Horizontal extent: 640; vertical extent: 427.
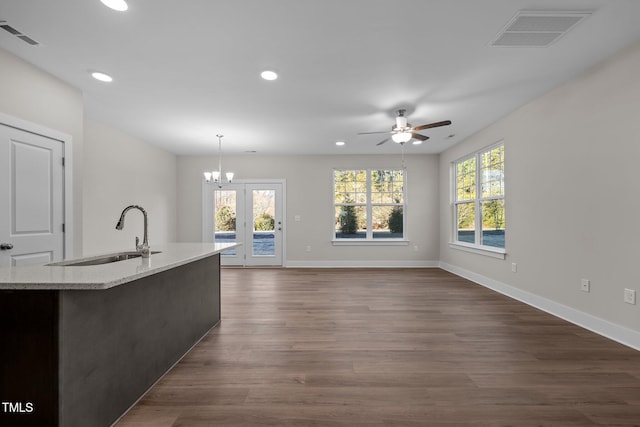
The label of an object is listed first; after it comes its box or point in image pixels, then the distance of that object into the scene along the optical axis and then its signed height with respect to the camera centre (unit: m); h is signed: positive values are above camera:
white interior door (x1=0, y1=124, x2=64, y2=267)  2.70 +0.19
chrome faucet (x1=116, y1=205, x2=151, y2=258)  2.10 -0.21
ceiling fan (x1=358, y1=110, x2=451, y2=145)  3.93 +1.12
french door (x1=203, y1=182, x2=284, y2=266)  6.98 -0.03
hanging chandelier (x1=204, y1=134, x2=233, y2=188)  5.29 +0.74
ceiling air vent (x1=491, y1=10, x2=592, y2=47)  2.20 +1.44
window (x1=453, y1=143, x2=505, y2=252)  4.77 +0.28
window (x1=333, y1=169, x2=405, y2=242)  7.02 +0.30
